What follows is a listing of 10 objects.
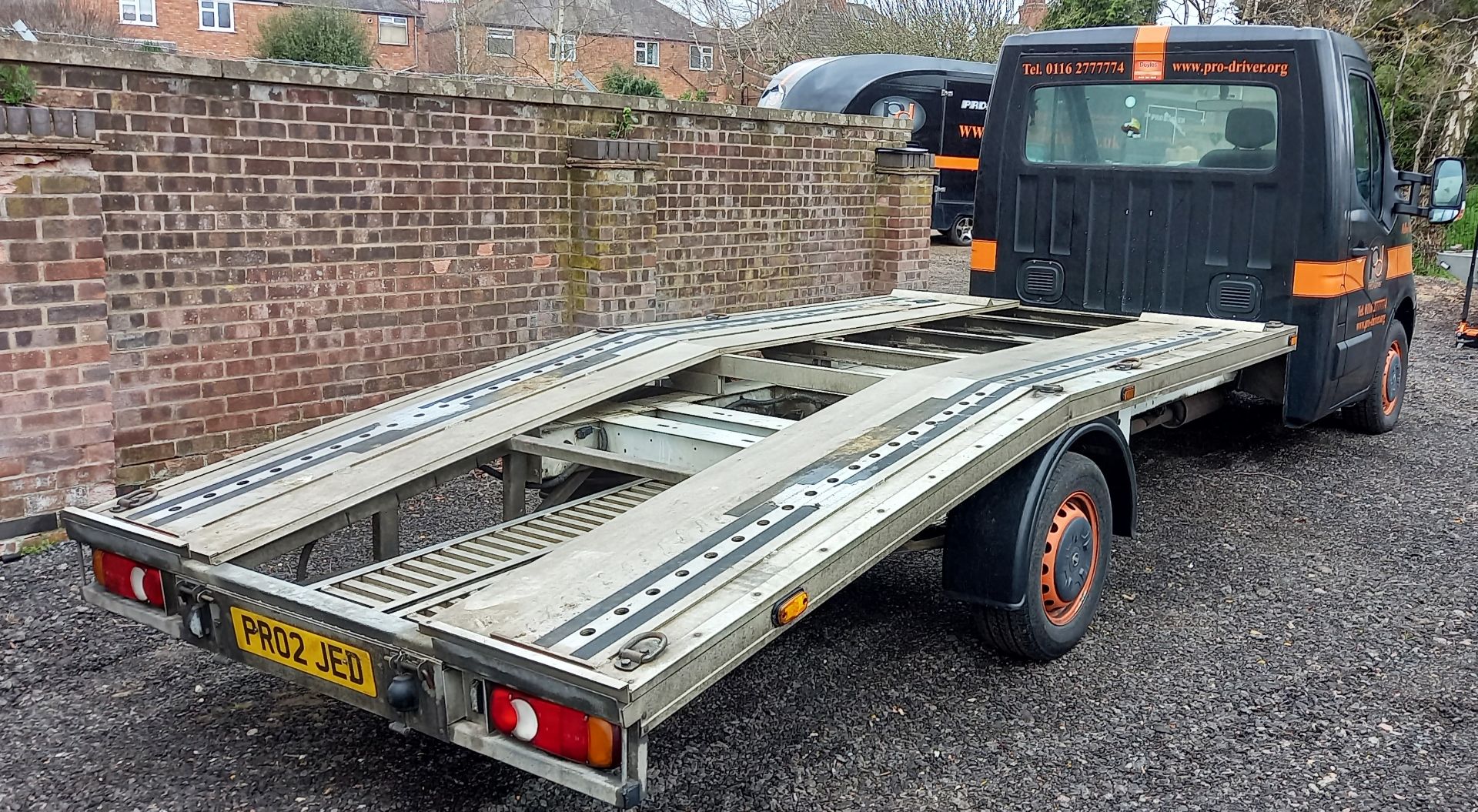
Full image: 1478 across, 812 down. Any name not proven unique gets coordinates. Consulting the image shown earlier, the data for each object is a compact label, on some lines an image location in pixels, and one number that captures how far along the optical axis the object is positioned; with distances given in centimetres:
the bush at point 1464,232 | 1812
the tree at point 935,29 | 2898
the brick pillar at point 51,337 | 503
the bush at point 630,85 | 2605
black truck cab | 574
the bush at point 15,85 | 495
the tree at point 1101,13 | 2648
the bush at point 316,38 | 3164
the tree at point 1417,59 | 1756
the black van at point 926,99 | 1836
